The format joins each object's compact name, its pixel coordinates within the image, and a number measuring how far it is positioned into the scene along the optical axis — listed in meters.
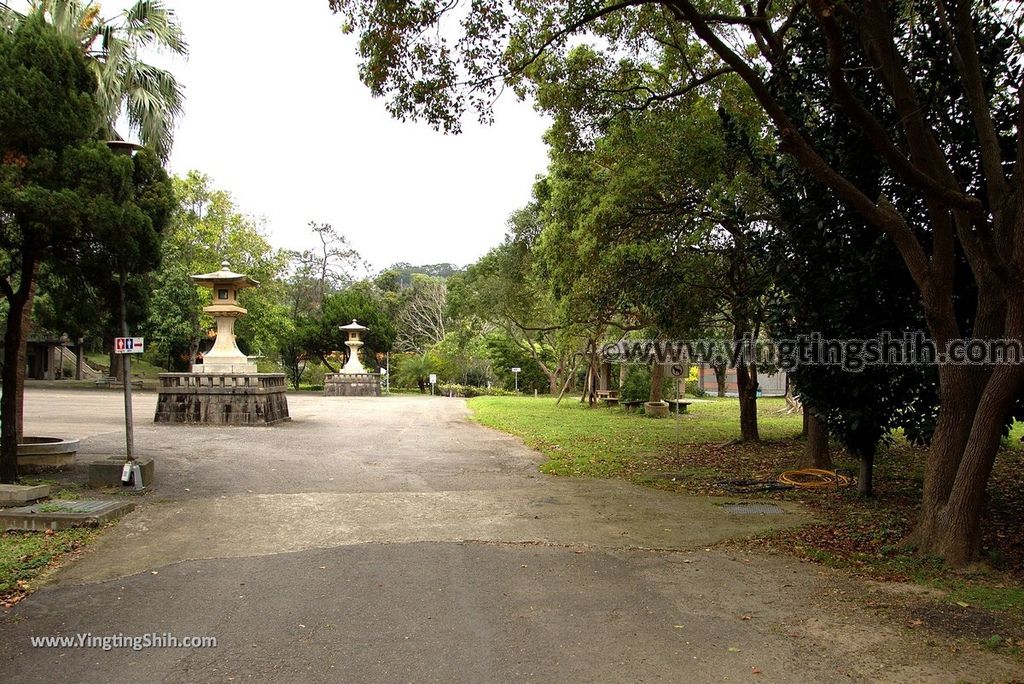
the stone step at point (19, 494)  7.08
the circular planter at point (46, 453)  9.59
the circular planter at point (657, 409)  23.48
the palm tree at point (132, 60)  11.21
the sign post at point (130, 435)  8.48
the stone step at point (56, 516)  6.61
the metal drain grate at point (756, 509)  8.10
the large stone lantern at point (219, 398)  17.59
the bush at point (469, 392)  39.66
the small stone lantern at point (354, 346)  37.06
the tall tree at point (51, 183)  7.36
